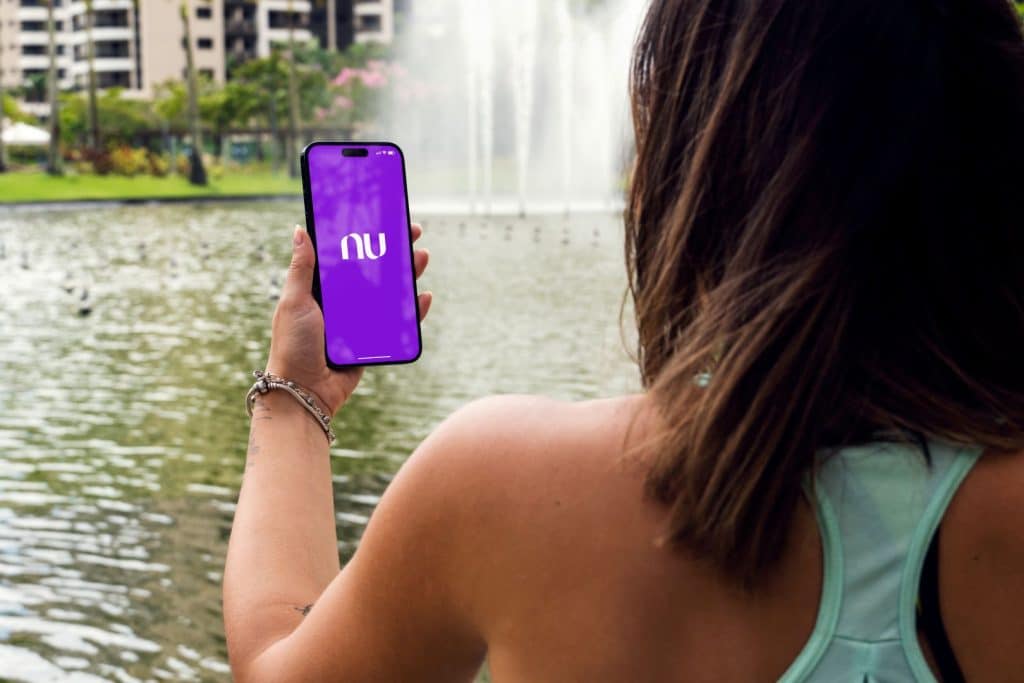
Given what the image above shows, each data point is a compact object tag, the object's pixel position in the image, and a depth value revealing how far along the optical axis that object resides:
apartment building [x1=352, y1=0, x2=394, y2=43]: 96.19
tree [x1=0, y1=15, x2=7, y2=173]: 47.94
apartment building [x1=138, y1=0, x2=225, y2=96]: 94.69
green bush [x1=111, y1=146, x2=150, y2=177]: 49.56
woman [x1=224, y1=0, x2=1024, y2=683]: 1.09
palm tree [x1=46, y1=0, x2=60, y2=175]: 43.91
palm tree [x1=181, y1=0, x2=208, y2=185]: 47.50
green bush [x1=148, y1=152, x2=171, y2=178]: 50.91
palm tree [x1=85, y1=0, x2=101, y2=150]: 53.18
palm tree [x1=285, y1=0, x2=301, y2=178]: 54.16
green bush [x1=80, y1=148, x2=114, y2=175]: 48.97
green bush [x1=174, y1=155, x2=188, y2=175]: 54.28
